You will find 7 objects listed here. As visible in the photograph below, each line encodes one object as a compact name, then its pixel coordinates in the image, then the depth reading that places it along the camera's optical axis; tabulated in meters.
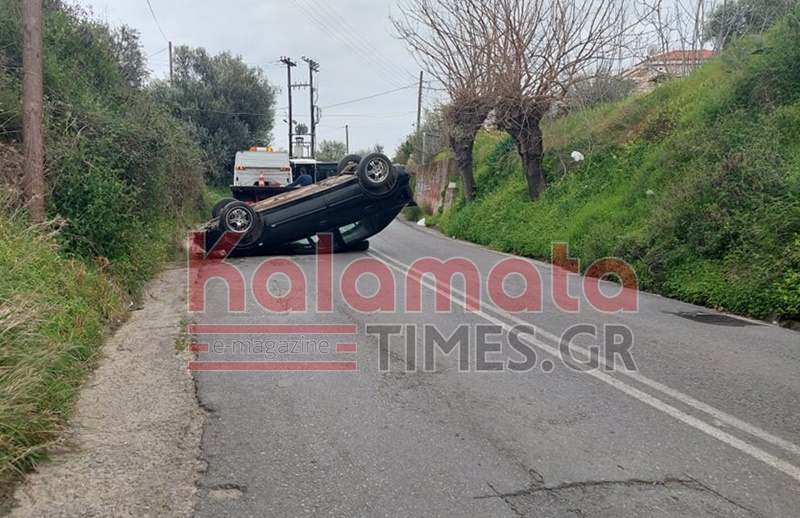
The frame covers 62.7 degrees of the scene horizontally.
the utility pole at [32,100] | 8.23
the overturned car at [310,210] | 13.70
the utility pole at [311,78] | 53.19
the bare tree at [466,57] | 18.42
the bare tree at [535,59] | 17.66
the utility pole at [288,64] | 49.00
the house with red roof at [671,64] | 20.19
